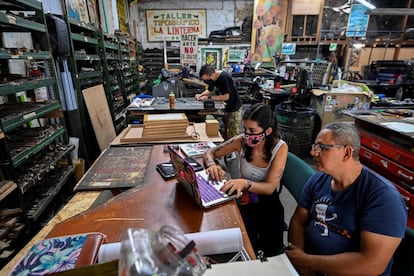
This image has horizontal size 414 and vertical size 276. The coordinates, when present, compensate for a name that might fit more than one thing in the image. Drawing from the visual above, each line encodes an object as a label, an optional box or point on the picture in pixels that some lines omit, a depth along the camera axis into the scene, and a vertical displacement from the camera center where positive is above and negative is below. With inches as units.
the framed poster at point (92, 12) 162.7 +32.8
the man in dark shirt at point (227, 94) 156.9 -20.0
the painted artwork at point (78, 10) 130.1 +28.3
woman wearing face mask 60.7 -27.9
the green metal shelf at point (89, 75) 131.6 -7.6
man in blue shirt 38.5 -26.1
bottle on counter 140.5 -22.2
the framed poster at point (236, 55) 326.6 +8.5
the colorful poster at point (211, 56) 328.8 +7.1
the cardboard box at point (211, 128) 93.7 -24.7
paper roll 34.3 -24.6
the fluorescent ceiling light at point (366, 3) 176.0 +41.3
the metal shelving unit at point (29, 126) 71.6 -25.7
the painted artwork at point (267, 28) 304.7 +41.2
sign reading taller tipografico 334.6 +50.9
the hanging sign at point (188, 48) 311.5 +16.5
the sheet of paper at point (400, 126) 87.0 -23.3
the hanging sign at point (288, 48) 301.6 +16.4
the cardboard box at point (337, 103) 148.5 -24.4
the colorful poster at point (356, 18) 202.6 +35.3
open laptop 46.5 -26.1
